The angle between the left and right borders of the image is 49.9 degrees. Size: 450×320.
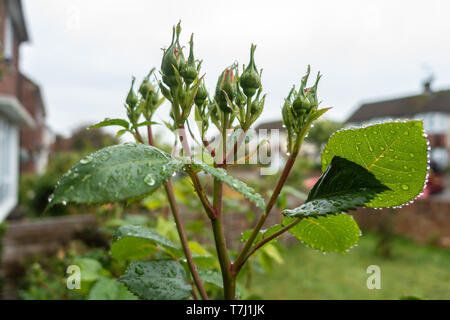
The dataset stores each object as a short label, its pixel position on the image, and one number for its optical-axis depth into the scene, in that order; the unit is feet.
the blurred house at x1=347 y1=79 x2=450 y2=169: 81.31
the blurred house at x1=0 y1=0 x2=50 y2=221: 23.91
